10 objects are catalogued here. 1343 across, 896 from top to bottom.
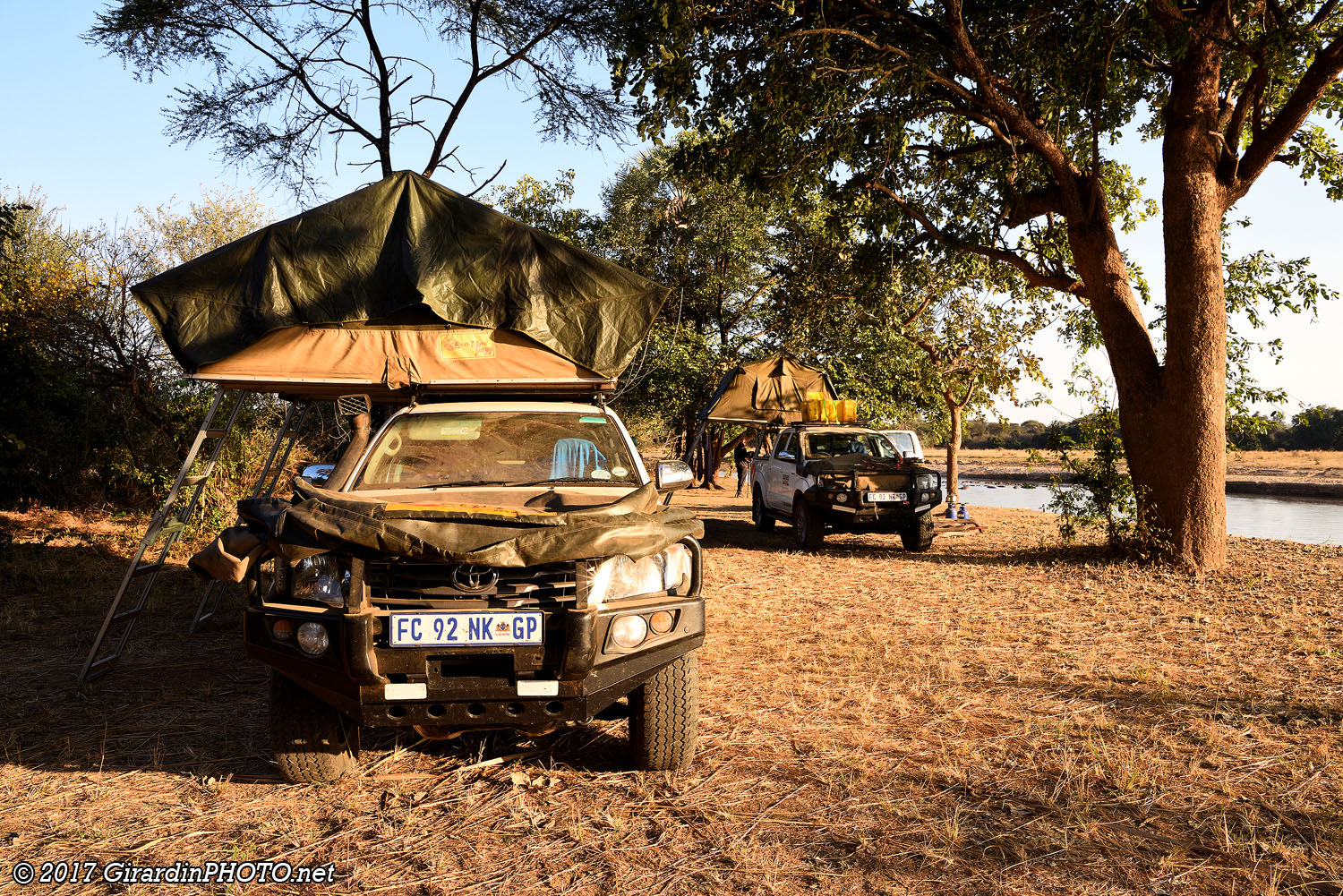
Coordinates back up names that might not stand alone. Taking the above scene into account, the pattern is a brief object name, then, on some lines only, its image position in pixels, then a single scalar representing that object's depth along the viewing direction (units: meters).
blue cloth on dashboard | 4.80
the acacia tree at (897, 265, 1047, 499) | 18.23
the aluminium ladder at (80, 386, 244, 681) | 5.65
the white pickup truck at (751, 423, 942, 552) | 11.81
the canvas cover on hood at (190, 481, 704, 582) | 3.34
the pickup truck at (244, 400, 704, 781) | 3.38
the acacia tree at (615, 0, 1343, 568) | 8.85
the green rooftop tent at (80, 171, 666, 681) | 5.56
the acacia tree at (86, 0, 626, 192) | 13.23
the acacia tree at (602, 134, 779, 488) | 23.53
